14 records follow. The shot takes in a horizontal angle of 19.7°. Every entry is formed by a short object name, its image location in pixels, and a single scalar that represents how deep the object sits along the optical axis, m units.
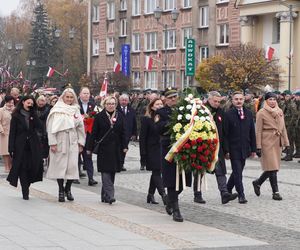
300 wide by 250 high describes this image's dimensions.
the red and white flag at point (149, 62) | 53.61
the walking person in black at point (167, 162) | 12.75
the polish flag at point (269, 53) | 42.00
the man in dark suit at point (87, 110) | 17.67
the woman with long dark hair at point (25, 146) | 14.76
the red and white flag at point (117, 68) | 51.48
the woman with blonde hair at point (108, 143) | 14.49
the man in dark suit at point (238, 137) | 14.90
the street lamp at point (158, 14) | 43.55
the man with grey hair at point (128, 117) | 21.80
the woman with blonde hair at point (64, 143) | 14.55
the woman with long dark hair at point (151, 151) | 14.58
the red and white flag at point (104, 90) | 29.91
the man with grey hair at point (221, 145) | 14.55
